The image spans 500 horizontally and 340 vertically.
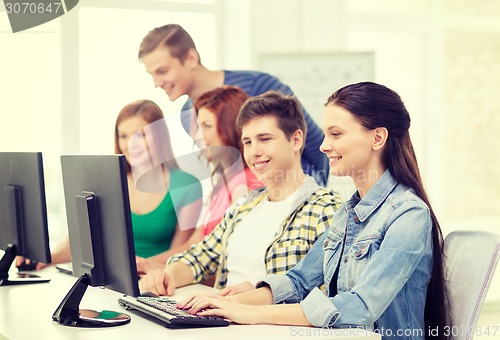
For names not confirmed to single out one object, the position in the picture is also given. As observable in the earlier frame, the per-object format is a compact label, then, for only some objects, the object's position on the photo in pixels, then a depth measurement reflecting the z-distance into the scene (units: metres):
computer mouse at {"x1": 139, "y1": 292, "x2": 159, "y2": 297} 2.46
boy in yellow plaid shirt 2.57
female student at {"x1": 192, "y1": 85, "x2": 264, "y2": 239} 3.34
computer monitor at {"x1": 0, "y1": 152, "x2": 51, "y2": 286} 2.66
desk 1.87
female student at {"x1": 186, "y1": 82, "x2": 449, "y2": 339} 1.93
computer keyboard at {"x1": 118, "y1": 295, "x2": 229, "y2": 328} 1.96
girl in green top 3.42
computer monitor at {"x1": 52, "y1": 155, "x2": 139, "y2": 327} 1.99
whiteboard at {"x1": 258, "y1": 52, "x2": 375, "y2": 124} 4.63
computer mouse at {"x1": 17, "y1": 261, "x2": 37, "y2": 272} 3.15
